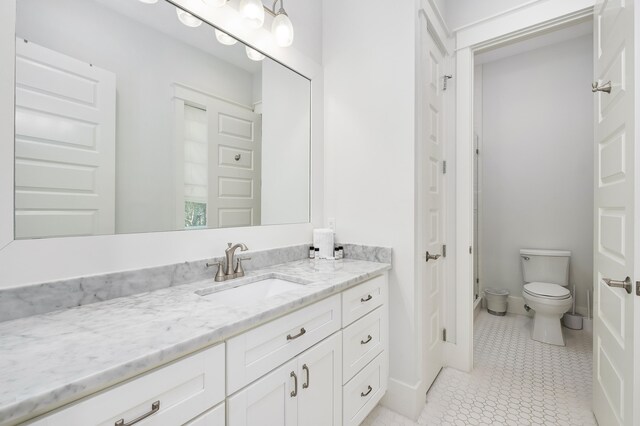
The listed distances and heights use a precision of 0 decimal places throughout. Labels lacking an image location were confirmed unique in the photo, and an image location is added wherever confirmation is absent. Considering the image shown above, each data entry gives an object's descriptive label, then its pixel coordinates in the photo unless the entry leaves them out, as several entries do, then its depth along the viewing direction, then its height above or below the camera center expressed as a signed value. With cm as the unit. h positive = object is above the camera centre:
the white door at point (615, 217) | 114 -1
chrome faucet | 132 -25
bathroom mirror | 92 +36
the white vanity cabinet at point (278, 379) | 65 -49
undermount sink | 122 -35
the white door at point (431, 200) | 175 +9
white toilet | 244 -65
